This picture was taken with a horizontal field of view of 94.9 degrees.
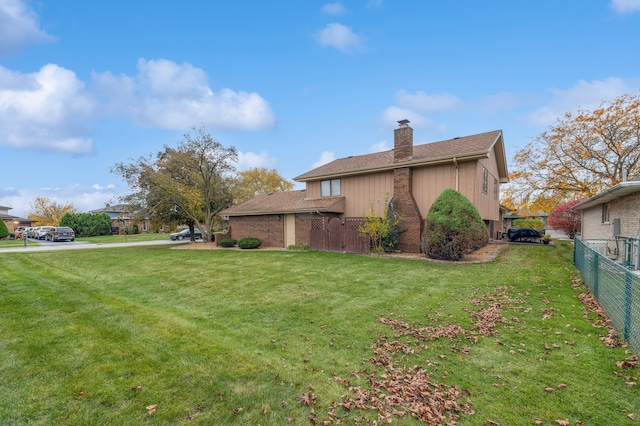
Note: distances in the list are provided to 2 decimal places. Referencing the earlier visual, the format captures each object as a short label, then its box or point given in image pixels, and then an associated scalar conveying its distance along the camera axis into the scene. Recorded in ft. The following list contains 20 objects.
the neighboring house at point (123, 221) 76.54
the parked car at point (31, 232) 111.68
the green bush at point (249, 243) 62.44
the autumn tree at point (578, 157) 61.46
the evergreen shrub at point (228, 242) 66.58
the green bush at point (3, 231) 106.72
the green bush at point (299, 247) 57.31
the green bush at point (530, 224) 98.94
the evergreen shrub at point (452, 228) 39.52
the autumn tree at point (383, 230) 47.32
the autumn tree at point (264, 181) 151.94
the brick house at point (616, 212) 33.37
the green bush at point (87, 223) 123.54
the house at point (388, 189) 48.83
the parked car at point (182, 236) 101.86
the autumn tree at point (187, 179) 69.56
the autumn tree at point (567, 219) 87.28
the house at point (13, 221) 137.90
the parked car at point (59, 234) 95.25
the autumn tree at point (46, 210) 147.23
